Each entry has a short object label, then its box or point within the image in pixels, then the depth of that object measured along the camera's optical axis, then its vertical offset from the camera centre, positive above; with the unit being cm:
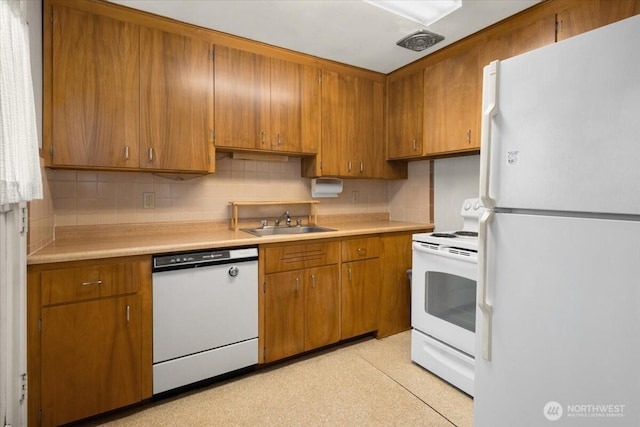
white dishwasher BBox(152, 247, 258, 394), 186 -68
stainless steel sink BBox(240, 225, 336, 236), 278 -23
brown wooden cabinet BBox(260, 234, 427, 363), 224 -67
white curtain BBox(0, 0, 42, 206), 107 +32
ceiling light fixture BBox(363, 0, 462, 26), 196 +123
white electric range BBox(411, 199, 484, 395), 197 -67
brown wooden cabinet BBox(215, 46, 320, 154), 237 +79
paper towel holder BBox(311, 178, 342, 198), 302 +16
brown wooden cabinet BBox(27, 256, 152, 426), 156 -70
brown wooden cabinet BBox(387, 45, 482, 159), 243 +81
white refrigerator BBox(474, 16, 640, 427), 100 -11
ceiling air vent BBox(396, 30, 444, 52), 234 +124
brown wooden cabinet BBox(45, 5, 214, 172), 187 +67
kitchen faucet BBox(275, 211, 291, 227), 289 -13
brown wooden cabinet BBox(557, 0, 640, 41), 169 +106
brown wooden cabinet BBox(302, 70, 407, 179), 285 +68
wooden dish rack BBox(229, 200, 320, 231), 262 -3
